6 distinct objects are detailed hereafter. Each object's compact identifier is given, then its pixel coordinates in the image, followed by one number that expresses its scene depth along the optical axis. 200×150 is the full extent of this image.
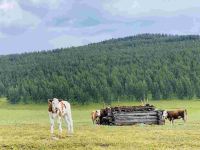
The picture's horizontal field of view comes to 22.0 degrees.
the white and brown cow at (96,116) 55.81
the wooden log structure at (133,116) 52.00
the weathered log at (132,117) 52.00
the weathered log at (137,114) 52.06
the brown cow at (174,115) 56.92
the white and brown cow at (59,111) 33.72
